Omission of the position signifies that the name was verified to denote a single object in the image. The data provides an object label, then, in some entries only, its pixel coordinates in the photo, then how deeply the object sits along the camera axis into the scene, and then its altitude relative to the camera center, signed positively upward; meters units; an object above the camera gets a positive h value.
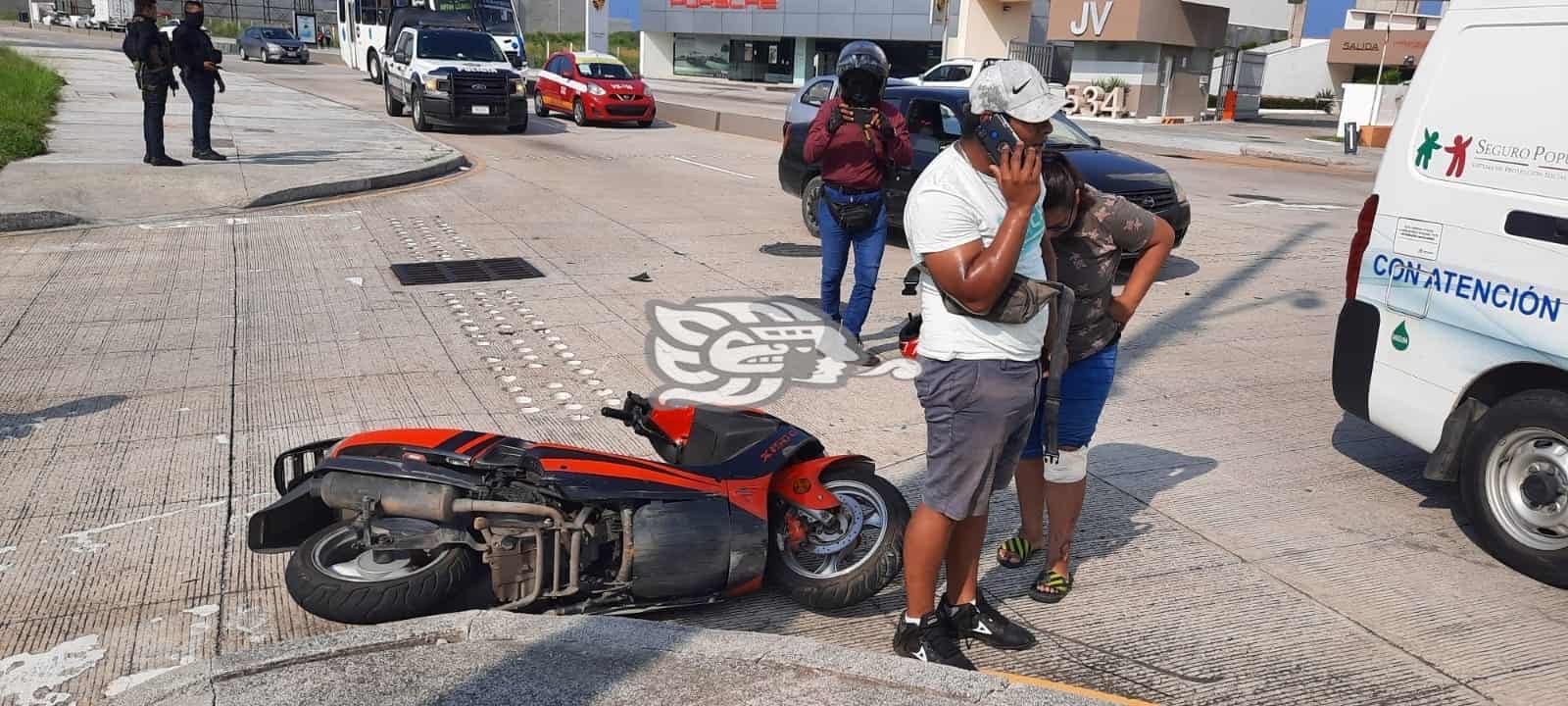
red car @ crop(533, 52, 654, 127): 23.73 -0.53
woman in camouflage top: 3.80 -0.72
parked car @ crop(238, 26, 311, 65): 47.06 +0.04
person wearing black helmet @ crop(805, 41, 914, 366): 6.54 -0.41
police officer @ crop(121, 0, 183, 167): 12.62 -0.17
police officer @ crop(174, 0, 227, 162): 13.04 -0.16
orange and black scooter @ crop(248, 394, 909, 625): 3.49 -1.40
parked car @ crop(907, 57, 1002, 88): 30.33 +0.29
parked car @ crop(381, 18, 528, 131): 19.98 -0.40
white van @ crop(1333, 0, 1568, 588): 4.11 -0.62
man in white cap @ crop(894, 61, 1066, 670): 3.02 -0.63
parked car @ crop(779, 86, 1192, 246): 10.12 -0.67
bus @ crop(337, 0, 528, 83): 31.52 +0.92
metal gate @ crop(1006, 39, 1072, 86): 40.59 +1.09
